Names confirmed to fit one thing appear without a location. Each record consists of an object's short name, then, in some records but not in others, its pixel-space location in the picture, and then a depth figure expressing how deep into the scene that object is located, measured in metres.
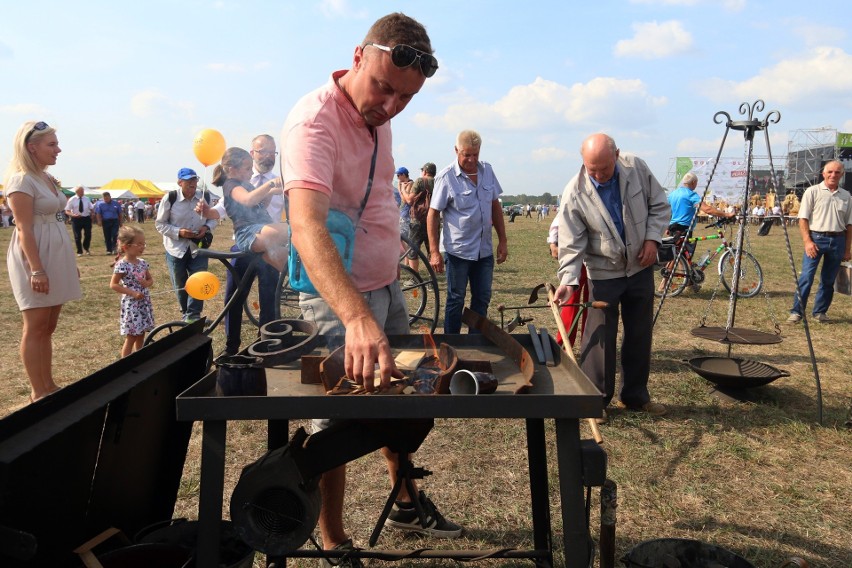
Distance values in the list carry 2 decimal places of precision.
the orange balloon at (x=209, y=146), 4.93
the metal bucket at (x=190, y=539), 1.90
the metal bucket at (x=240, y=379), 1.68
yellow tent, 41.66
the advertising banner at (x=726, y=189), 30.00
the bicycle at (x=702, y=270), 8.94
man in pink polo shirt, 1.66
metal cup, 1.75
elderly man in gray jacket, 4.02
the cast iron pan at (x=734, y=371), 4.28
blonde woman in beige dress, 3.96
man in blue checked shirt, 5.34
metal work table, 1.56
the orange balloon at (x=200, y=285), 5.43
